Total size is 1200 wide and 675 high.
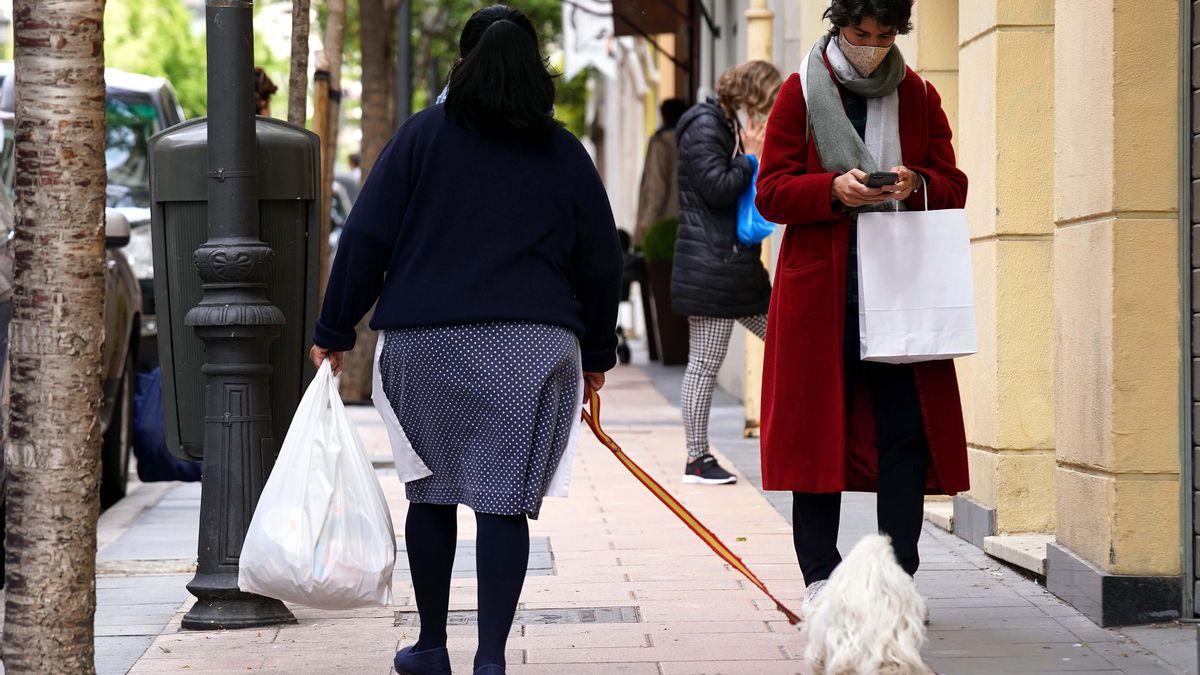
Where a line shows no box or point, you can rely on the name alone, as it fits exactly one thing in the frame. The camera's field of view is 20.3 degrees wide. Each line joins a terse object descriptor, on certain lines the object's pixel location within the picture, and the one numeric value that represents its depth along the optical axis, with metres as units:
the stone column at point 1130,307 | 9.33
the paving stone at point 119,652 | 9.25
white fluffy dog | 7.21
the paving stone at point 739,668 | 8.81
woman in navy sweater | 8.03
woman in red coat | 8.60
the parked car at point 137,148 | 21.52
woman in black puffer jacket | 15.72
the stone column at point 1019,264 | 11.92
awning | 29.04
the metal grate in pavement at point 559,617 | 10.19
